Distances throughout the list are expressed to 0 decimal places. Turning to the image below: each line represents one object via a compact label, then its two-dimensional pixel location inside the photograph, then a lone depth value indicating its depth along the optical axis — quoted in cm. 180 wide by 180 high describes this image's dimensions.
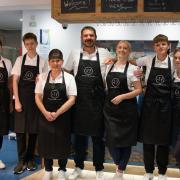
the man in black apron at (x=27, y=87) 338
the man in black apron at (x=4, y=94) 347
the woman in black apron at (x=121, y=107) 283
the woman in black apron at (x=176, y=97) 273
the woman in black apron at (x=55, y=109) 291
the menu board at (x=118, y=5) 286
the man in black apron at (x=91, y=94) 294
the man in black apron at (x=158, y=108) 279
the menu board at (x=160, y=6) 281
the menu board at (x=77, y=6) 294
